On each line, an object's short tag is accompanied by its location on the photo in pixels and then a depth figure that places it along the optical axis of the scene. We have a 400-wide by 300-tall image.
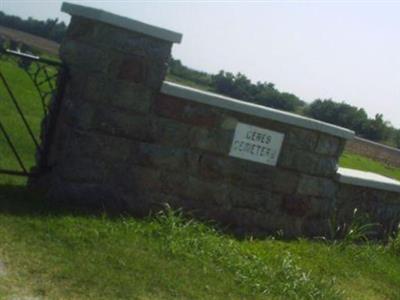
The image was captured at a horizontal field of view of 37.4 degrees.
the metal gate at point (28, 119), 5.23
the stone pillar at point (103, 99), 5.05
